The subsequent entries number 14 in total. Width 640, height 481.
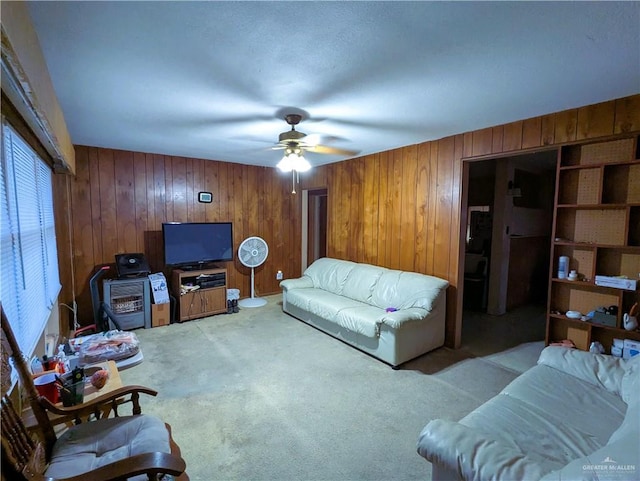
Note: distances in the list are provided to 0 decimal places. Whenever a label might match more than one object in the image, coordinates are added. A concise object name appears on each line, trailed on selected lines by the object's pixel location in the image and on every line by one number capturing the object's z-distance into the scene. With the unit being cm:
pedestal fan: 472
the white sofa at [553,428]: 105
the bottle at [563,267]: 267
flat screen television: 418
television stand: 425
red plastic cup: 162
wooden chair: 110
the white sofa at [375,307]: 300
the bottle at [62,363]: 192
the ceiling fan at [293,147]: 260
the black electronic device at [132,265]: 390
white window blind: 170
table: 148
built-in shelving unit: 234
